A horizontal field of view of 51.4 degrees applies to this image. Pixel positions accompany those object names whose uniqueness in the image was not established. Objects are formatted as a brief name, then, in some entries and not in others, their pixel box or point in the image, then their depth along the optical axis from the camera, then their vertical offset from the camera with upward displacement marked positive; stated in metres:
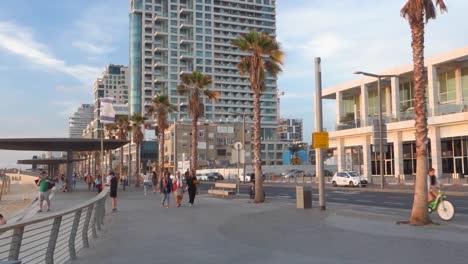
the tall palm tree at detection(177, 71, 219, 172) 37.23 +5.82
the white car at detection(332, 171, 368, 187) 43.06 -1.46
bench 28.14 -1.57
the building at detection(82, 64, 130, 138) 193.25 +31.33
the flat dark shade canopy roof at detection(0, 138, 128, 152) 41.78 +2.13
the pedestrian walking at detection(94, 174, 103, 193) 31.95 -1.10
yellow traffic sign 19.08 +0.92
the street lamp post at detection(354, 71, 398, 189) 34.16 +1.52
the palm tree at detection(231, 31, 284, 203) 24.86 +5.36
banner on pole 27.52 +3.20
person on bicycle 15.13 -0.76
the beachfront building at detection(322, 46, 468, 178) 46.09 +4.56
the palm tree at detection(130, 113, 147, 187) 60.31 +5.20
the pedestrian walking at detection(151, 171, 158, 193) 42.11 -1.29
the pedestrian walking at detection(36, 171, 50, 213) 21.38 -1.13
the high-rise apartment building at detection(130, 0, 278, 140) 147.25 +34.67
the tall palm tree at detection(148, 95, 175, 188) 49.53 +5.77
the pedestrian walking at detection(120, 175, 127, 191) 45.38 -1.40
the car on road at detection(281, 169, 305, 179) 72.62 -1.71
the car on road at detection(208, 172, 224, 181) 78.56 -1.81
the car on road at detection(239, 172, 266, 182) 65.68 -1.86
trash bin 19.80 -1.40
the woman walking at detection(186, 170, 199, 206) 23.02 -0.95
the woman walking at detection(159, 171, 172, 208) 22.62 -1.05
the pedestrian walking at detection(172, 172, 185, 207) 22.55 -1.19
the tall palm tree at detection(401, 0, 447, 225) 13.30 +2.00
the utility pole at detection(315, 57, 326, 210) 19.06 +1.93
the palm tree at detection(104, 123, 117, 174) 73.88 +6.11
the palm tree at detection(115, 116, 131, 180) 68.69 +5.76
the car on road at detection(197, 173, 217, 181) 78.44 -1.96
